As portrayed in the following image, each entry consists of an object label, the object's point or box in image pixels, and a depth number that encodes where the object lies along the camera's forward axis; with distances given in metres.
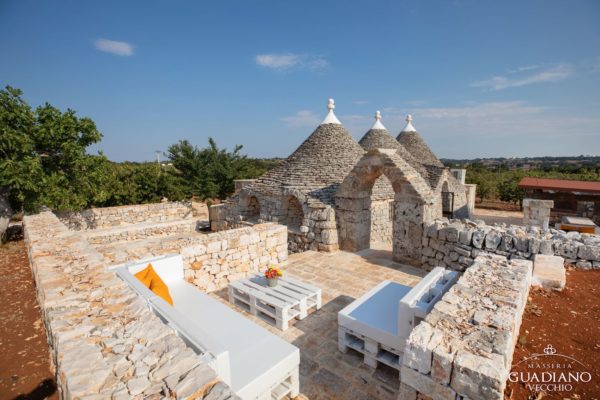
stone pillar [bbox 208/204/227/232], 12.96
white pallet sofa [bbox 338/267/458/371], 3.37
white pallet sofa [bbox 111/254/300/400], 2.44
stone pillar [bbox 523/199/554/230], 10.23
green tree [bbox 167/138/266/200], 16.20
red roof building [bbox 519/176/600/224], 14.20
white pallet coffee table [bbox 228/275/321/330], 4.69
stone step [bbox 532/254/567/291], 4.02
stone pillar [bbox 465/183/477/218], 17.50
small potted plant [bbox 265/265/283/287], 5.17
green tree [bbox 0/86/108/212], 7.89
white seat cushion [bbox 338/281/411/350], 3.60
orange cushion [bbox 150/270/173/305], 3.89
